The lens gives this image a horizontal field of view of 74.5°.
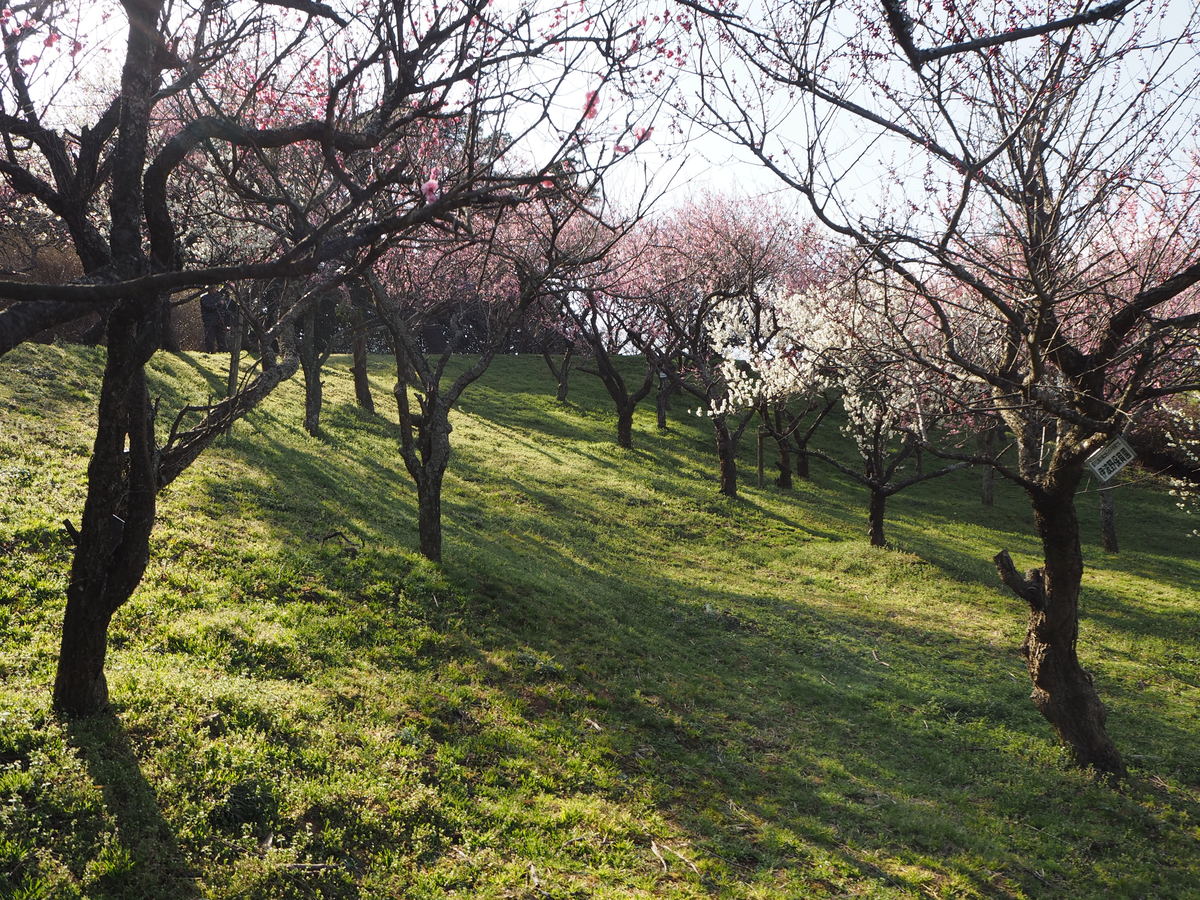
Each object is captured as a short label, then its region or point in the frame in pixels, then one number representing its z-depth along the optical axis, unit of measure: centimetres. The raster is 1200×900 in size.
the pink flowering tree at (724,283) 2883
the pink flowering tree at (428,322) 1282
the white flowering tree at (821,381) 1661
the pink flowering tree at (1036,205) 724
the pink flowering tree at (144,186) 620
